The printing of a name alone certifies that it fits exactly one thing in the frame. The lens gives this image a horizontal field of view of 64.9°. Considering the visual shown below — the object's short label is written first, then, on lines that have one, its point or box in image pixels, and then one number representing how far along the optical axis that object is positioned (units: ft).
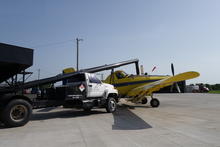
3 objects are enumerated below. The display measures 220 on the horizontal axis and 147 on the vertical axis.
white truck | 20.68
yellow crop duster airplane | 40.61
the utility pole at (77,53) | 84.17
